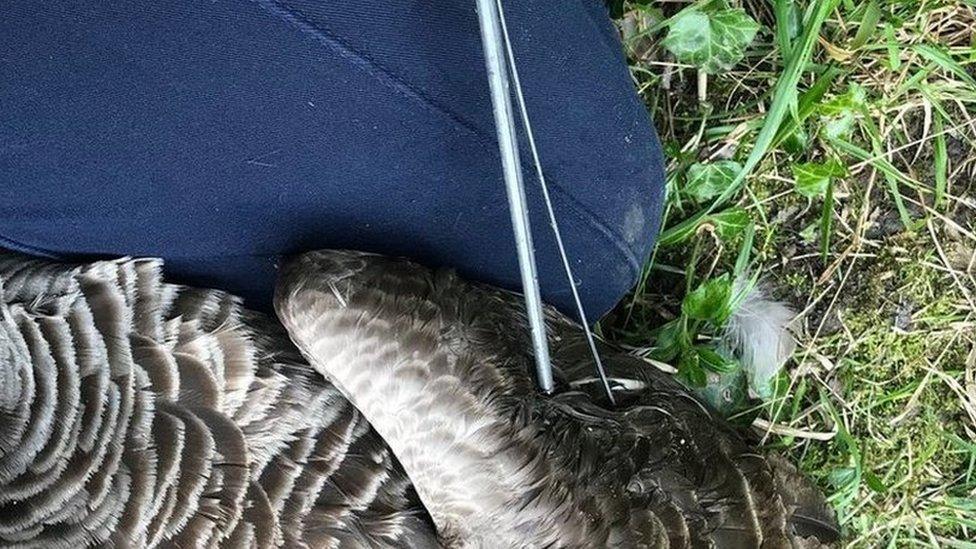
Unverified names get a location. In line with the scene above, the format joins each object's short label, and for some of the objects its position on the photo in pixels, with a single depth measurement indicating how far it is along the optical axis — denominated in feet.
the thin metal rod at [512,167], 1.12
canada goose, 1.27
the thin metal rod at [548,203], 1.24
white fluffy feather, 1.79
